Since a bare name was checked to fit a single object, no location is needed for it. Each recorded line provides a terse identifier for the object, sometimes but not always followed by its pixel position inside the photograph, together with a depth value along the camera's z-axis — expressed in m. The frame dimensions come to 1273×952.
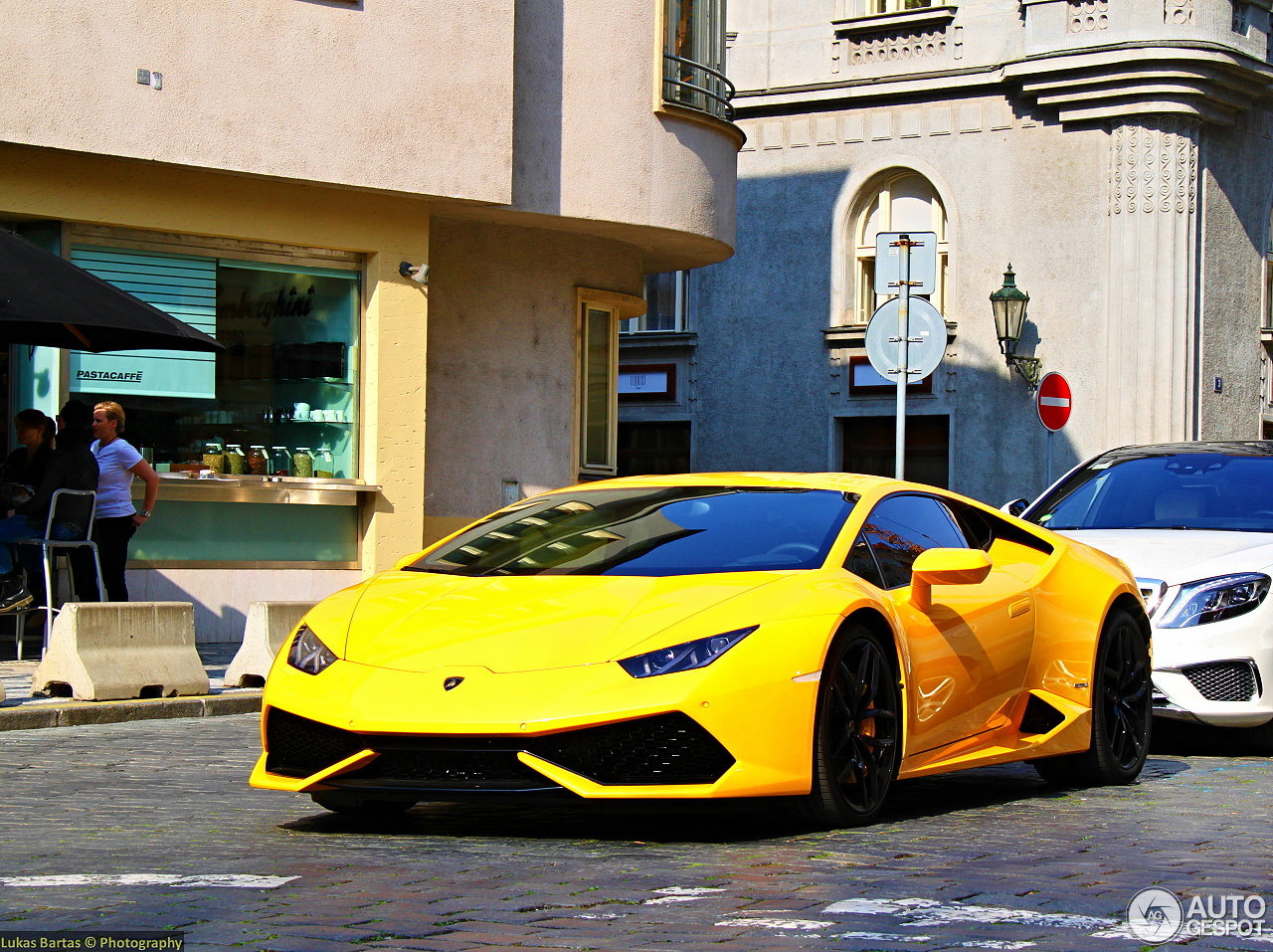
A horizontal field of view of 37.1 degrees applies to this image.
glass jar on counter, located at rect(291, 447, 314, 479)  16.28
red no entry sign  20.05
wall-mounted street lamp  26.75
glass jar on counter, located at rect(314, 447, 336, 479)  16.45
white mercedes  9.00
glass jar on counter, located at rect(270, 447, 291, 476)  16.17
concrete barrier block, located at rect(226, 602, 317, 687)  11.83
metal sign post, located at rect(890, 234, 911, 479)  13.67
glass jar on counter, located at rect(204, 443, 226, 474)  15.69
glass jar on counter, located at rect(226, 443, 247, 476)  15.84
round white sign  13.65
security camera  16.56
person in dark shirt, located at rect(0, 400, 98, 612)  12.77
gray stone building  26.45
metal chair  12.49
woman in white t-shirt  13.81
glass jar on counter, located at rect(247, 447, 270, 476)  16.03
